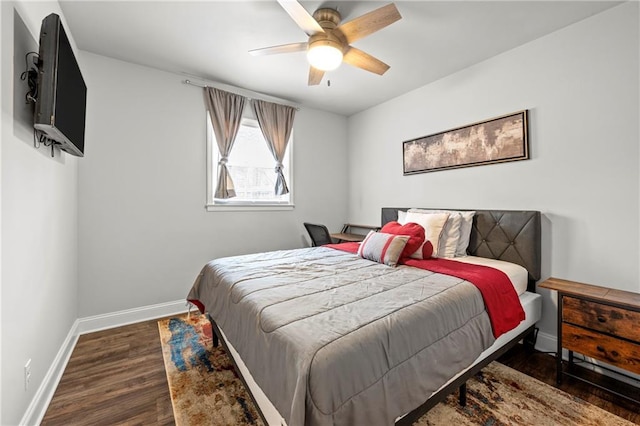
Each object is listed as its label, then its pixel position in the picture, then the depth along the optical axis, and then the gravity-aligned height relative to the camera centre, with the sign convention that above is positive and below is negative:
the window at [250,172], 3.44 +0.56
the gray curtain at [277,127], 3.70 +1.22
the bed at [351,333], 1.01 -0.58
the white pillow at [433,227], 2.58 -0.15
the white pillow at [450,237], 2.61 -0.25
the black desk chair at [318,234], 3.61 -0.30
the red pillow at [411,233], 2.39 -0.20
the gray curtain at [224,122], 3.31 +1.15
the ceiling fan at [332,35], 1.78 +1.32
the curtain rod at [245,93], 3.24 +1.59
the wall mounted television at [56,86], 1.39 +0.71
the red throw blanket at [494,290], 1.79 -0.56
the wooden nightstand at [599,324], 1.66 -0.75
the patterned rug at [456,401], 1.57 -1.22
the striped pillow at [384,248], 2.28 -0.32
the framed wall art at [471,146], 2.54 +0.73
